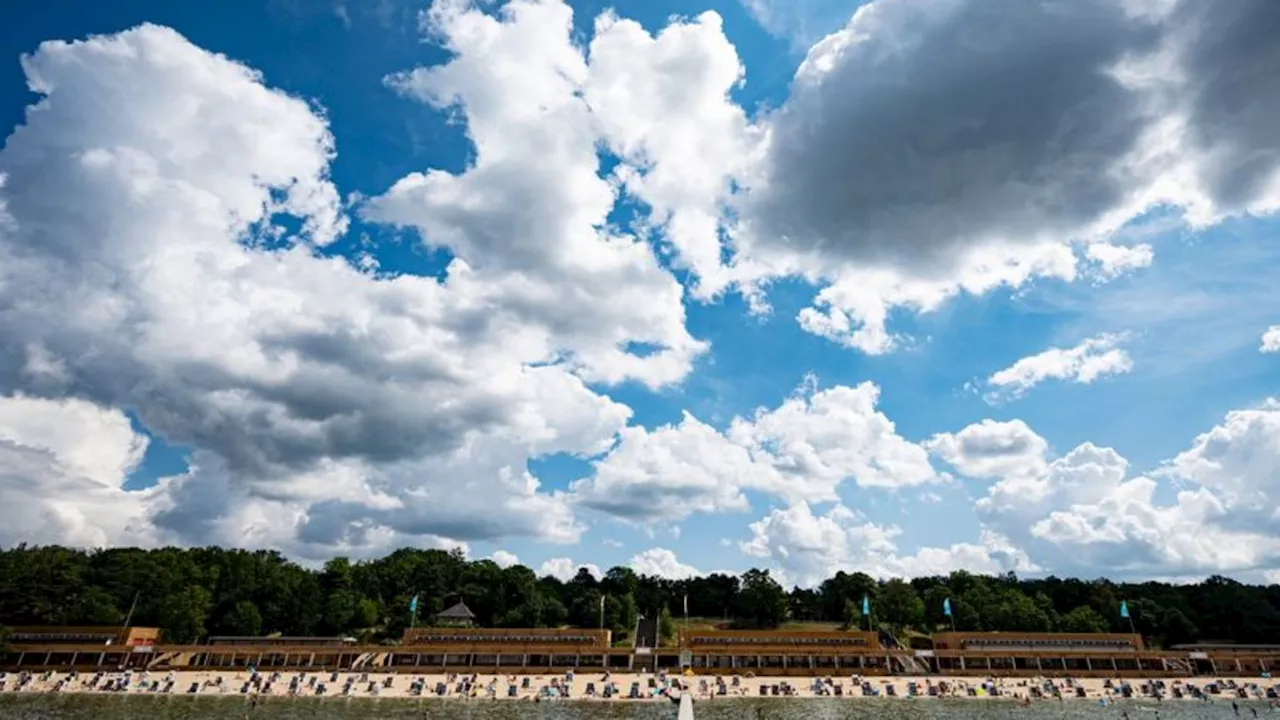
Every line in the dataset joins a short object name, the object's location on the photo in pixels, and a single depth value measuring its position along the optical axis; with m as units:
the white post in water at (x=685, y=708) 22.78
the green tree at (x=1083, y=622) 112.44
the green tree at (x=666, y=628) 122.56
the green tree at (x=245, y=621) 109.31
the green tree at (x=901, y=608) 128.88
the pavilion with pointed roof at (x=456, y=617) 112.69
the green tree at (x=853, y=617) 129.75
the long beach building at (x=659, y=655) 93.88
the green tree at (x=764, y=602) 131.62
